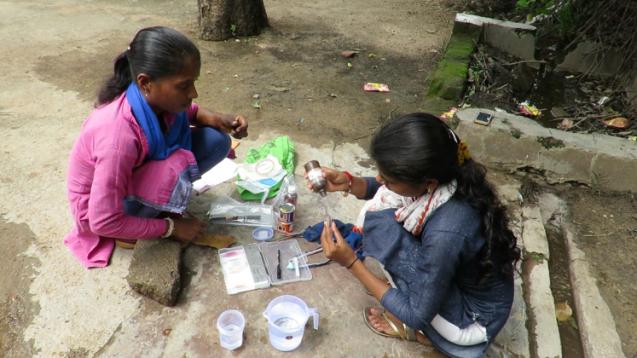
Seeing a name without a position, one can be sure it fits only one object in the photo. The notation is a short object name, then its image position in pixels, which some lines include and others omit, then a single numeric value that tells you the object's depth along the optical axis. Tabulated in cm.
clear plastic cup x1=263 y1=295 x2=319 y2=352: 196
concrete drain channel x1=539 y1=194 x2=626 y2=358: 225
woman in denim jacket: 164
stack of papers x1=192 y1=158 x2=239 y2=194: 303
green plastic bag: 323
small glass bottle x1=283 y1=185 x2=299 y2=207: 275
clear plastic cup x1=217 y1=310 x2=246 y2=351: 196
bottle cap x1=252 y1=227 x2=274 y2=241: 263
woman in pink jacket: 192
